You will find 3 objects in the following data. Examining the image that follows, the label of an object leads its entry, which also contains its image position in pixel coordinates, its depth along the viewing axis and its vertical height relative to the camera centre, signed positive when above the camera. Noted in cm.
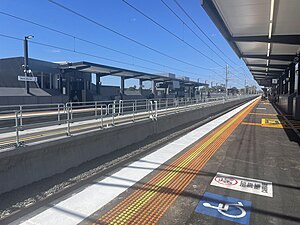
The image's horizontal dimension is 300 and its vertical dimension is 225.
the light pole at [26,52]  2559 +458
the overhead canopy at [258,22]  1056 +397
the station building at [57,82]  2748 +185
